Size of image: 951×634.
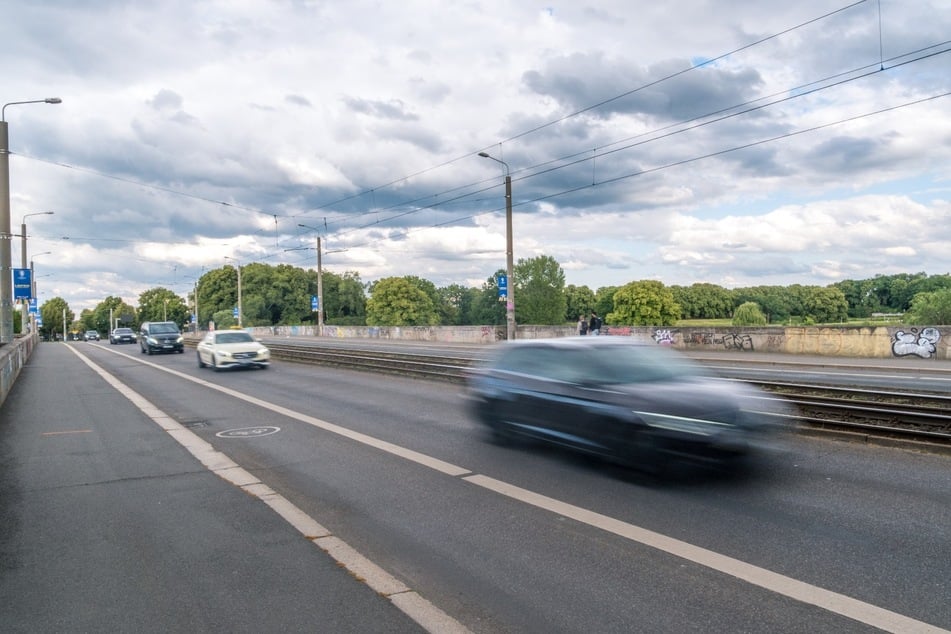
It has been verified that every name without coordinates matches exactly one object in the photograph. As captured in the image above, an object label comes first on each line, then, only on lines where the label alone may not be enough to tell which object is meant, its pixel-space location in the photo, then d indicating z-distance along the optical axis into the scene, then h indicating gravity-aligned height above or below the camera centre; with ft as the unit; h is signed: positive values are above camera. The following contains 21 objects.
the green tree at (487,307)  429.79 +4.00
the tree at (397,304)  377.30 +6.21
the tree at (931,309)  132.48 -0.75
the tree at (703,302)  508.94 +5.98
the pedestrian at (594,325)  97.22 -2.03
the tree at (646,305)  354.95 +2.81
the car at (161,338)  107.86 -3.23
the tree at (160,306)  517.55 +9.91
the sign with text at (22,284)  85.35 +4.88
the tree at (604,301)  487.20 +7.93
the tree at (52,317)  585.22 +3.05
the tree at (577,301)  529.45 +8.62
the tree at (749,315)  354.88 -3.50
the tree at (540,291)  372.79 +12.05
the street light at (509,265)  102.47 +7.41
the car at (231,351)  69.87 -3.61
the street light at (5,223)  60.23 +8.98
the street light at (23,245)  113.75 +13.40
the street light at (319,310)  181.57 +1.66
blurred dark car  20.31 -3.13
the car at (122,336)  183.85 -4.73
